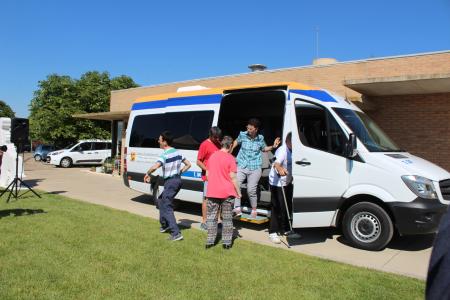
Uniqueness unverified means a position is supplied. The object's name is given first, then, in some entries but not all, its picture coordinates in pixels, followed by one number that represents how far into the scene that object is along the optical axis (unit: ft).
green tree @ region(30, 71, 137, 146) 105.29
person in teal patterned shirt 26.48
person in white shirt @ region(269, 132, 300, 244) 23.93
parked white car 84.58
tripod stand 36.91
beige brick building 34.93
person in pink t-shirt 21.75
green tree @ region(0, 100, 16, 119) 250.66
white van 21.38
